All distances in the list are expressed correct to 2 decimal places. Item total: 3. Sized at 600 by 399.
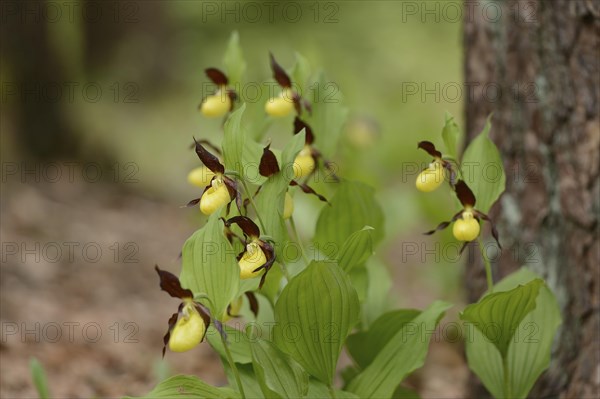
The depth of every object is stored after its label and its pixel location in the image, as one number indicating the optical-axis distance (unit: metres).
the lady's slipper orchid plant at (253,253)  2.16
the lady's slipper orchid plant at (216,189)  2.16
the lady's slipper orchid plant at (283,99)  2.28
